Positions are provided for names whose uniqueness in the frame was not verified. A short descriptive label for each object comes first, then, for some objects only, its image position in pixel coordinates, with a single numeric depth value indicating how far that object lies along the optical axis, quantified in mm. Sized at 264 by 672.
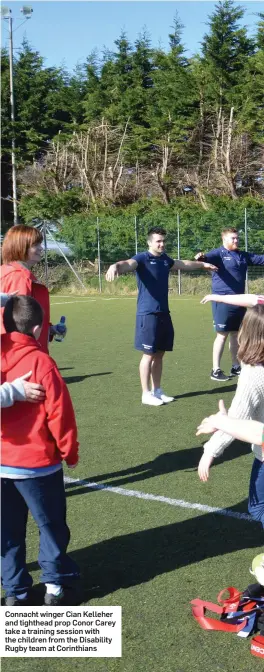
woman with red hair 4773
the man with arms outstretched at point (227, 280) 10297
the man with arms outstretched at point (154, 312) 8688
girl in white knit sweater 3674
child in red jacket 3686
